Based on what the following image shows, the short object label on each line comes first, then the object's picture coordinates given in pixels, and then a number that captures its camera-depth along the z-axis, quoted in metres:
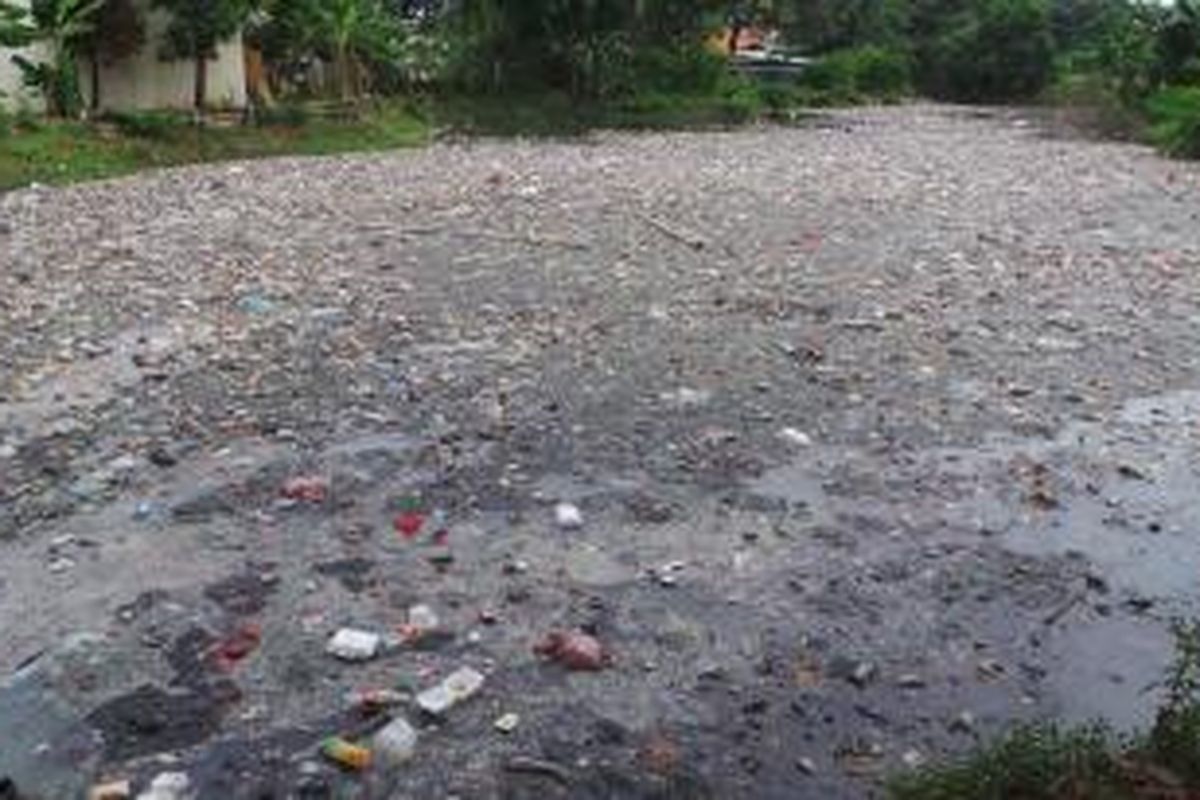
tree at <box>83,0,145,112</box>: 22.83
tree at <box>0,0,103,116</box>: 21.14
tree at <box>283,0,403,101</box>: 24.94
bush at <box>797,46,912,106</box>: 40.09
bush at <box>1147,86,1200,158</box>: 24.73
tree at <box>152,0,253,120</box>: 22.27
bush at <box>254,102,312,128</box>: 24.28
